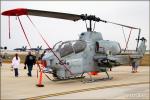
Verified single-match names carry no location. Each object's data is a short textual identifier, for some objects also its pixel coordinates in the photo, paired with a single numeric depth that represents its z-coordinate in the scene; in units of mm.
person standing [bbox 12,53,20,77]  22189
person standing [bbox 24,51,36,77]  22533
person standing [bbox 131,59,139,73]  22125
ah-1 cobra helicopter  16422
